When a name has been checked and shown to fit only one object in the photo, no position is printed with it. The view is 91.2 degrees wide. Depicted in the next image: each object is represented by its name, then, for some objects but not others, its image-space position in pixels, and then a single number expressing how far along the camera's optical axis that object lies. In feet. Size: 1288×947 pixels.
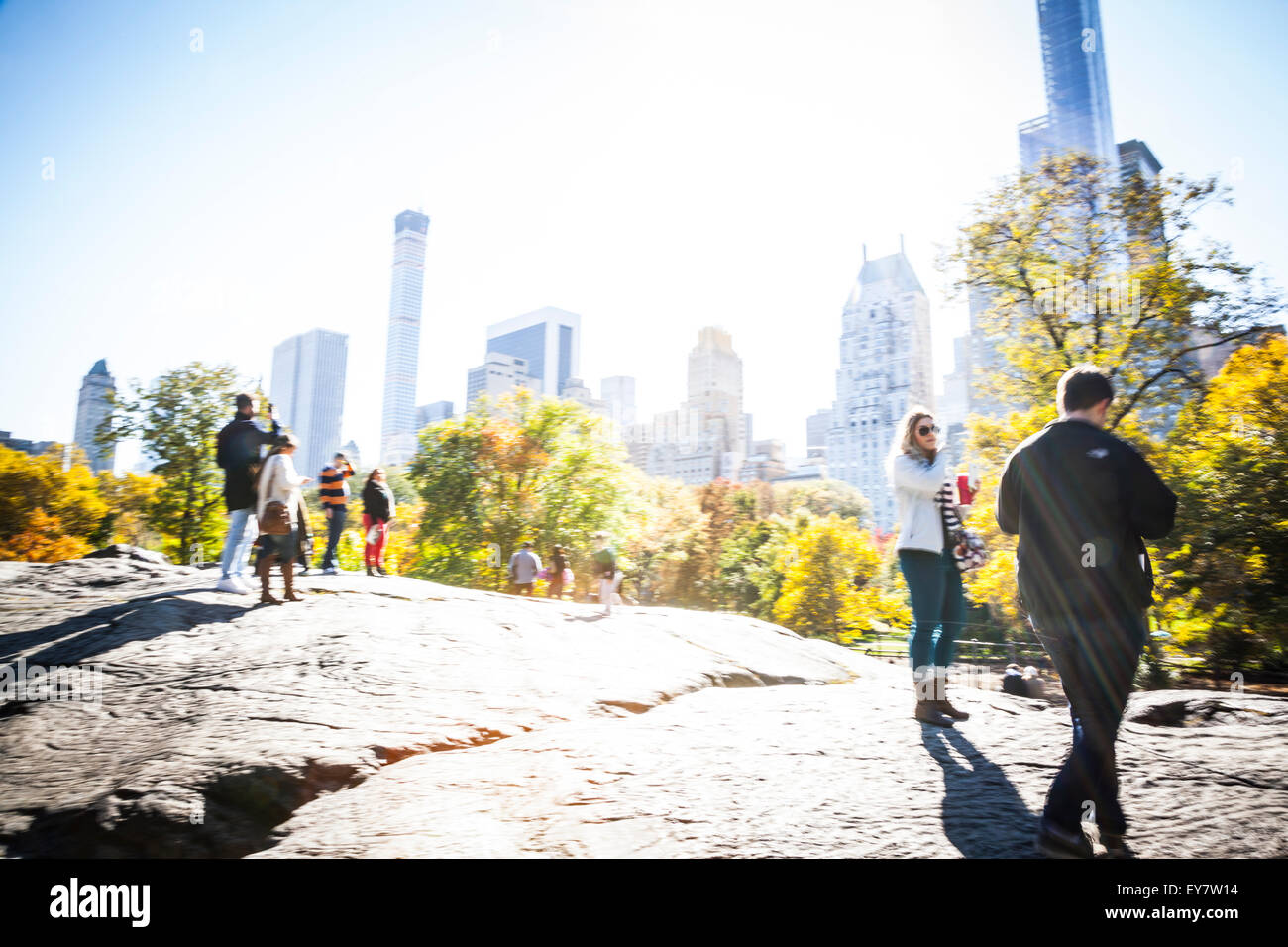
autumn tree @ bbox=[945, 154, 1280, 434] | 44.11
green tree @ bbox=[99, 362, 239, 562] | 66.69
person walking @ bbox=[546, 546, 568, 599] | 61.11
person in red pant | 38.42
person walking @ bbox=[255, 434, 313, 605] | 23.20
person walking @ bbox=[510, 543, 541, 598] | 50.96
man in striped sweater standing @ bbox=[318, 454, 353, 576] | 34.23
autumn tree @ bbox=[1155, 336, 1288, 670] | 34.43
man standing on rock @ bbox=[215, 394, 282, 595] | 25.29
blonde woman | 14.38
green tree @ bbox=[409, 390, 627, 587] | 88.58
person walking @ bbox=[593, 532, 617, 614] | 37.52
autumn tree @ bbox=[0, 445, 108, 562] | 75.87
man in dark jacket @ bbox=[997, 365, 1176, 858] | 8.90
